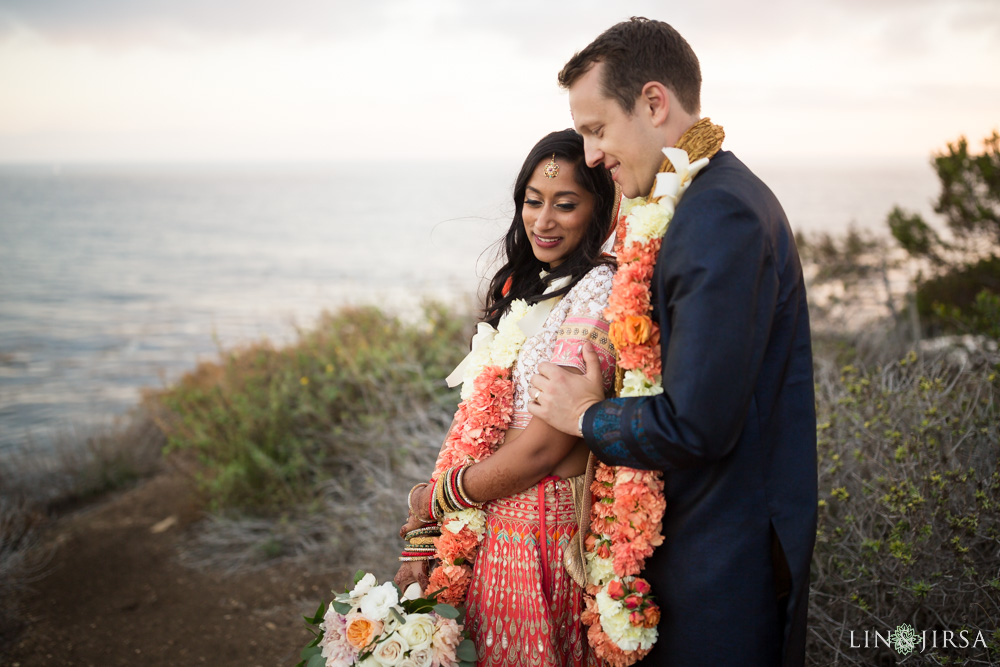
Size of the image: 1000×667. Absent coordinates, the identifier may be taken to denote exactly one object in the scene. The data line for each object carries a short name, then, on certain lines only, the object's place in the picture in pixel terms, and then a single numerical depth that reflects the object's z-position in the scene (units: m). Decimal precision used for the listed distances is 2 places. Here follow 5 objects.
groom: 1.70
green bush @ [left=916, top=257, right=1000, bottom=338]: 6.86
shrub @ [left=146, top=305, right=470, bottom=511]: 5.85
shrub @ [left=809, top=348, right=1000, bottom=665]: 3.02
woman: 2.22
